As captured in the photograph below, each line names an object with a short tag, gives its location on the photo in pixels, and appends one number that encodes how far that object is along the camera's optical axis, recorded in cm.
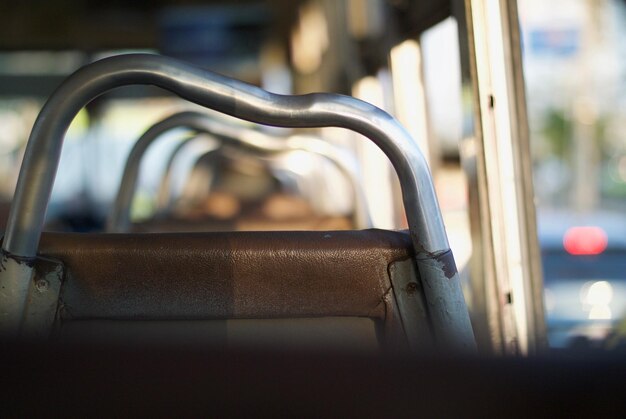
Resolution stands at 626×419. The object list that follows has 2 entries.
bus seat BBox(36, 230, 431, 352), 123
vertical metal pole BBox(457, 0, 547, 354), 217
